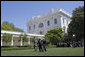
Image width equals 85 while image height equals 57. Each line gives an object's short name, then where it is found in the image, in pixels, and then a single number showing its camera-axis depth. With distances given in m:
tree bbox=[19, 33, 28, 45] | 15.20
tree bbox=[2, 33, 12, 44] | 13.77
